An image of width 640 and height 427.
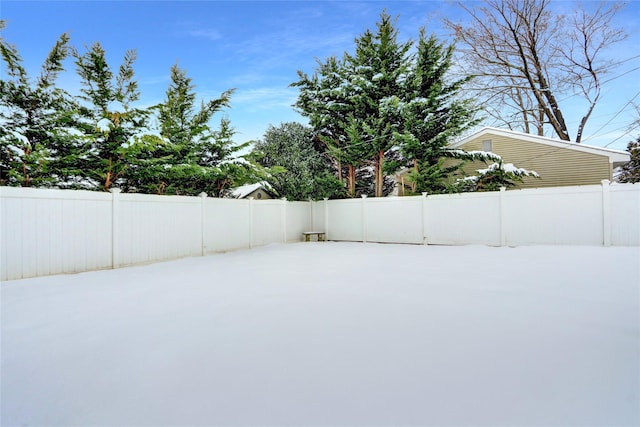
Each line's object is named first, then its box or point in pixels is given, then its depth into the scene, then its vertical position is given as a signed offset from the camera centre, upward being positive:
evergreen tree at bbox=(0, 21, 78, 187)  6.47 +1.89
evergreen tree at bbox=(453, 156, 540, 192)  10.01 +1.07
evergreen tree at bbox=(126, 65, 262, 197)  8.10 +1.66
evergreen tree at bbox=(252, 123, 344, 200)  11.07 +1.44
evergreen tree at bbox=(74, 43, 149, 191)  7.32 +2.24
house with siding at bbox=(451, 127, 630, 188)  10.16 +1.73
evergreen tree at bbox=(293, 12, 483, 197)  10.91 +3.69
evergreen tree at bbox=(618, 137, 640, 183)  17.90 +2.53
